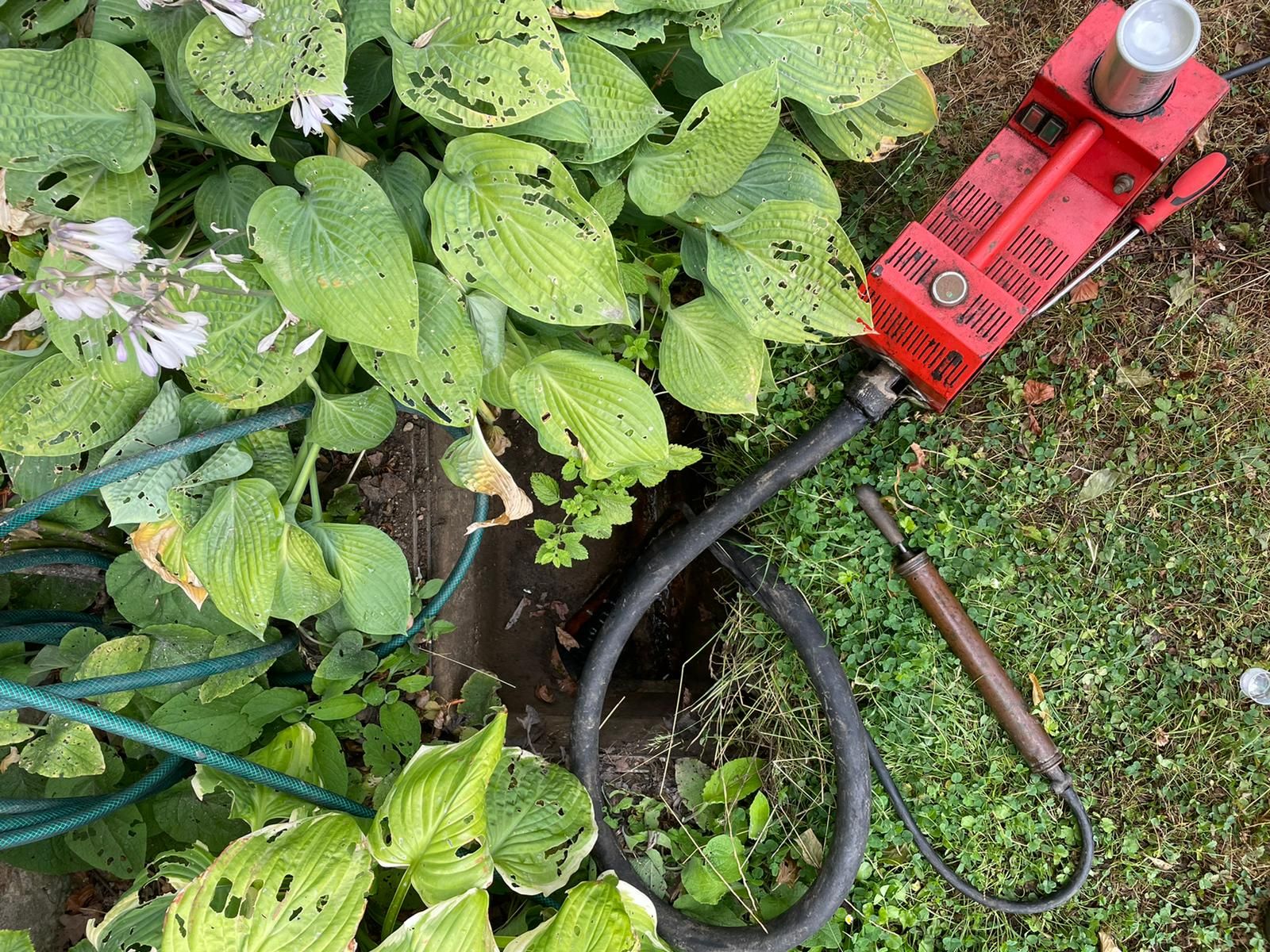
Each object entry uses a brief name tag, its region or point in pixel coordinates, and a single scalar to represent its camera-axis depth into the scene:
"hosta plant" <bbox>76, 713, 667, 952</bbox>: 1.31
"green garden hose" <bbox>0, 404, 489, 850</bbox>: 1.42
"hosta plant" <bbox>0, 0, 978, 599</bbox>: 1.18
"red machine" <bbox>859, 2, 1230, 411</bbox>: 1.69
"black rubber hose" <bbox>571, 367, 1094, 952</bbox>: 1.89
